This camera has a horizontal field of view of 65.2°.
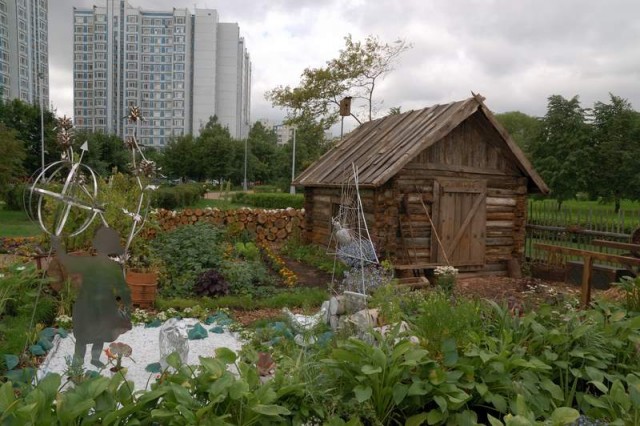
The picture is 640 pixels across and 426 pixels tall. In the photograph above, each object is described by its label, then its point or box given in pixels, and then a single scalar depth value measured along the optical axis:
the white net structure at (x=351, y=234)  7.95
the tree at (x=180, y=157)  49.59
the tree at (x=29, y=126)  28.73
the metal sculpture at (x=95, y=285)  3.29
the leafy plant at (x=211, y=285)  8.38
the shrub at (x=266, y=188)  43.01
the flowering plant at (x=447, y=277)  7.83
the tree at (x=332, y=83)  24.33
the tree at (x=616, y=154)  22.84
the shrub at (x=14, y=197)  20.59
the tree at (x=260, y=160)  51.03
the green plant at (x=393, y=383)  3.04
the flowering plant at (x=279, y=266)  9.72
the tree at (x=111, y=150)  30.76
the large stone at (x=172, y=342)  4.82
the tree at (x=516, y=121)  53.78
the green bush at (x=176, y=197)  20.11
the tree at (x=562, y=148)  24.69
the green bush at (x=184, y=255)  8.59
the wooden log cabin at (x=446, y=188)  10.06
